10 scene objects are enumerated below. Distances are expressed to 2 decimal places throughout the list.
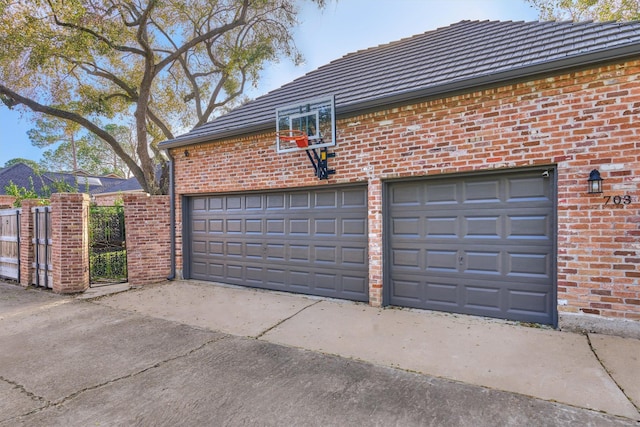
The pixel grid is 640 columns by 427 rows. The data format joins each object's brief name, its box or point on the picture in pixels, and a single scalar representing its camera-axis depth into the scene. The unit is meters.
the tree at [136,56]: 9.74
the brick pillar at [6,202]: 9.45
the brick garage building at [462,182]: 3.91
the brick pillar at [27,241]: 7.42
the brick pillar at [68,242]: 6.65
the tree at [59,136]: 14.50
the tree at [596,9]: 9.86
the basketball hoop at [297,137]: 5.34
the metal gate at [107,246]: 8.41
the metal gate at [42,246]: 7.01
